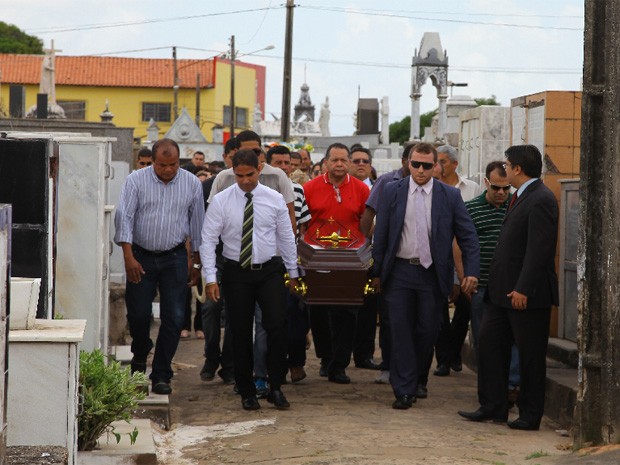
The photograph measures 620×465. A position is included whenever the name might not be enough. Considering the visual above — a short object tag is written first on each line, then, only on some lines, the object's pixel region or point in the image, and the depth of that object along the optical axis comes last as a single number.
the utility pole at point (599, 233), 8.34
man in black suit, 9.41
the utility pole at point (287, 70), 37.84
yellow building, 82.31
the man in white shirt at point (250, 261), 9.85
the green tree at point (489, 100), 81.68
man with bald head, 10.35
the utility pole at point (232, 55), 62.35
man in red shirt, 11.38
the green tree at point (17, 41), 89.06
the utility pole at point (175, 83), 75.69
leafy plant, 7.69
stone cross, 36.38
